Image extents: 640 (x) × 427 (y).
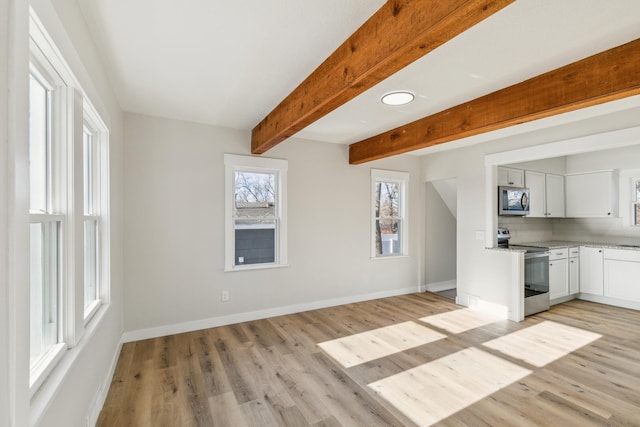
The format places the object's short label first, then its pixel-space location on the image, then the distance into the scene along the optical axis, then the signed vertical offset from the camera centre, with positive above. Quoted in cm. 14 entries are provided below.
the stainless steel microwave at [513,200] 432 +20
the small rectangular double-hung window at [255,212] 386 +3
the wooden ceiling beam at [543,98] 201 +93
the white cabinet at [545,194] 481 +32
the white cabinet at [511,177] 444 +56
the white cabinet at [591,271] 468 -90
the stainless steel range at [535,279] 413 -92
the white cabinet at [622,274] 430 -89
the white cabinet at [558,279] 449 -98
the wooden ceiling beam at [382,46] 128 +86
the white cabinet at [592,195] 481 +31
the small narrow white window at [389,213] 507 +2
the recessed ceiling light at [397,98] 268 +106
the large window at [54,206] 134 +5
